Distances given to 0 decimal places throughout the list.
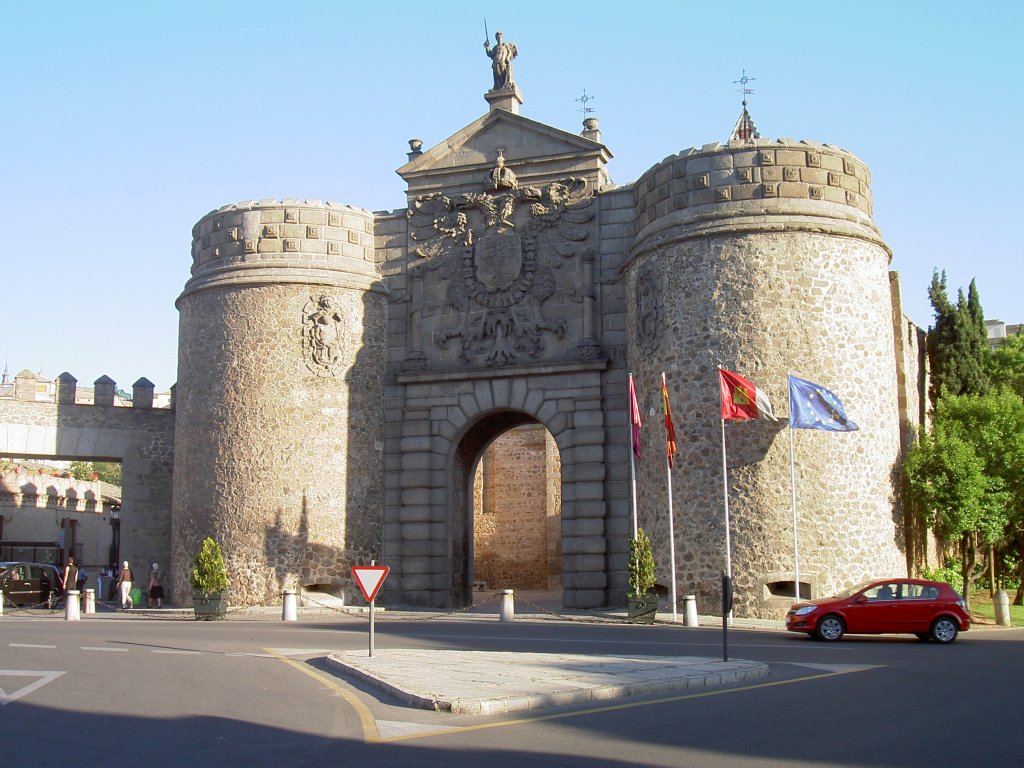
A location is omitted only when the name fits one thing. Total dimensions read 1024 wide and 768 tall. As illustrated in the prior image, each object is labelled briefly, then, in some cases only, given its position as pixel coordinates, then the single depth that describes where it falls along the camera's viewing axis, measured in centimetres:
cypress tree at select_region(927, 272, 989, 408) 3294
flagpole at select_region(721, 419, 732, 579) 2404
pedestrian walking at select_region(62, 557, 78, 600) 3019
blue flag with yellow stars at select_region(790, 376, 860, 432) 2394
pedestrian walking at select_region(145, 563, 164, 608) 2958
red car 1861
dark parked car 3108
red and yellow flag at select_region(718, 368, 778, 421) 2411
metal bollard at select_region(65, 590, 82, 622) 2583
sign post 1497
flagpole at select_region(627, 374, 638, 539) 2527
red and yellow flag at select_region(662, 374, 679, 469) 2497
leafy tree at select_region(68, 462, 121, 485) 8856
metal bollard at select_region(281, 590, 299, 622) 2558
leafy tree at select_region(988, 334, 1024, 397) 3609
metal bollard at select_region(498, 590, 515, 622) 2447
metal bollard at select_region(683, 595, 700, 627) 2258
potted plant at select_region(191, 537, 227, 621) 2617
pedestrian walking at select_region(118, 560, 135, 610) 3031
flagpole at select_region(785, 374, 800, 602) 2326
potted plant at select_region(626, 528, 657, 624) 2350
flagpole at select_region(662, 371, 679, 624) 2375
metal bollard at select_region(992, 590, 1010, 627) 2355
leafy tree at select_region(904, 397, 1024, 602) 2516
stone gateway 2488
